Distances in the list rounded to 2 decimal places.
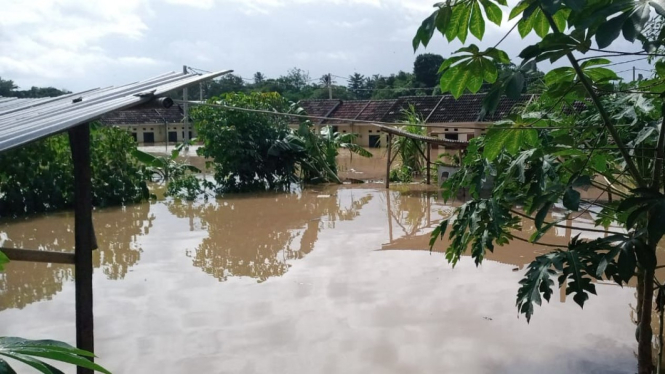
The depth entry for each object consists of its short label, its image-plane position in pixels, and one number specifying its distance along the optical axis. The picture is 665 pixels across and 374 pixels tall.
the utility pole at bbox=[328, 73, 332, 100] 35.22
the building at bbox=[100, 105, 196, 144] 38.53
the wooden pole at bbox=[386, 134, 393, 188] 15.25
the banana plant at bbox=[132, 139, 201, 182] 17.00
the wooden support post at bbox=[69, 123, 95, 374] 2.96
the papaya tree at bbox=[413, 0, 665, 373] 2.12
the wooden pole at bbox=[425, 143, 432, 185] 15.14
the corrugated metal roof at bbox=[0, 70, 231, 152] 2.24
